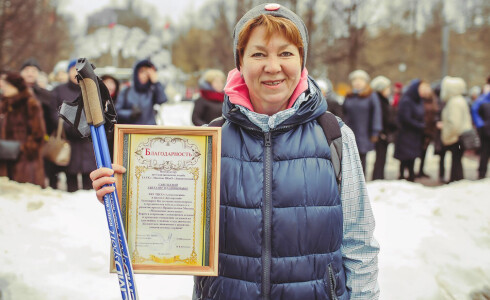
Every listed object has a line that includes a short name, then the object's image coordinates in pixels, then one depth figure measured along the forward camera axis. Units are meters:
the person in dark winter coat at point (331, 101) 8.19
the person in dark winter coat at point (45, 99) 8.23
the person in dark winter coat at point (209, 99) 8.10
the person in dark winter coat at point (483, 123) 9.77
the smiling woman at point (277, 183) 1.88
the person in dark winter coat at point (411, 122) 9.60
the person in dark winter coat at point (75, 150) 6.90
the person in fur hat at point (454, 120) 9.51
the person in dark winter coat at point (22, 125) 7.00
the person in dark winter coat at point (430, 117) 10.23
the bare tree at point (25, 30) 16.11
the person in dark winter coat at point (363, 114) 9.01
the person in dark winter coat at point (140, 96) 7.56
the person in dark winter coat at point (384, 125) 9.75
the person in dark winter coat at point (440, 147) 10.35
